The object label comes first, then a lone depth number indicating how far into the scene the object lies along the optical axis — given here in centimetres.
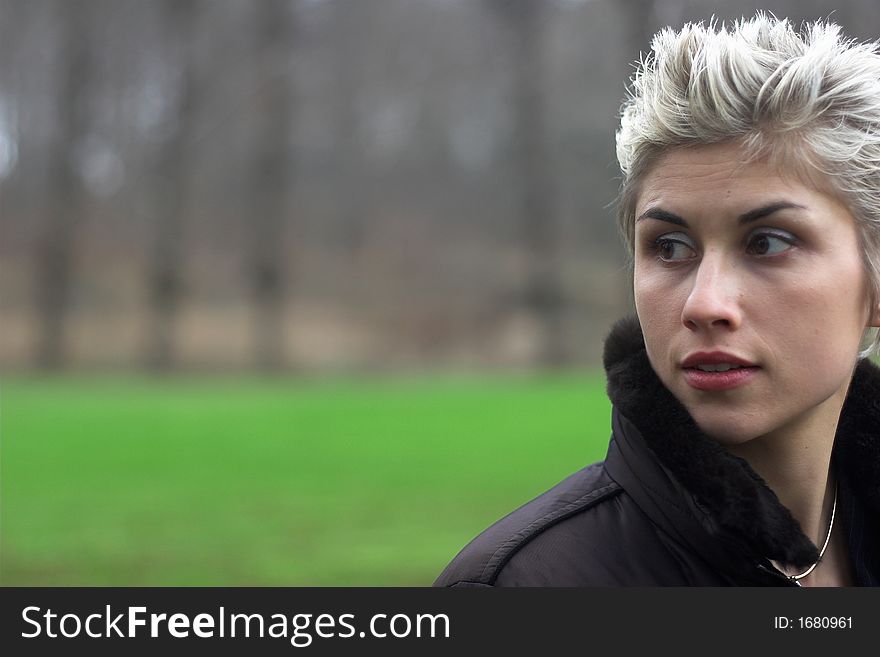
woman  176
